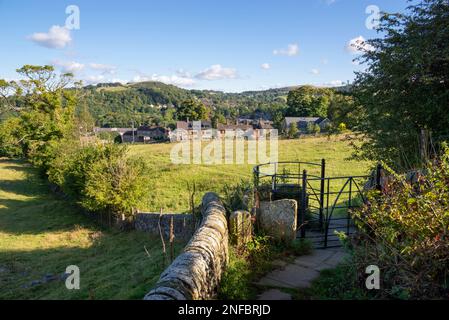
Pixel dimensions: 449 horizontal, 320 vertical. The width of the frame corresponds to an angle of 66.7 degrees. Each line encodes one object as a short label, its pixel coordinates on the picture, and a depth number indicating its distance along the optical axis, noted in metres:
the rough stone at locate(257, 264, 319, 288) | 4.71
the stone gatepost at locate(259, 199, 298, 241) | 5.94
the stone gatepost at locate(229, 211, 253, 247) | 5.48
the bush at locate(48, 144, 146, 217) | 15.91
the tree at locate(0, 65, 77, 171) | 29.89
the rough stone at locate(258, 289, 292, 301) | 4.32
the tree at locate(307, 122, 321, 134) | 55.81
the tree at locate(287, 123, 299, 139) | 54.41
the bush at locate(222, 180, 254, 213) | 6.16
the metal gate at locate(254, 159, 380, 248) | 6.34
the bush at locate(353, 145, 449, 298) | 3.56
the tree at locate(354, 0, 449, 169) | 7.94
